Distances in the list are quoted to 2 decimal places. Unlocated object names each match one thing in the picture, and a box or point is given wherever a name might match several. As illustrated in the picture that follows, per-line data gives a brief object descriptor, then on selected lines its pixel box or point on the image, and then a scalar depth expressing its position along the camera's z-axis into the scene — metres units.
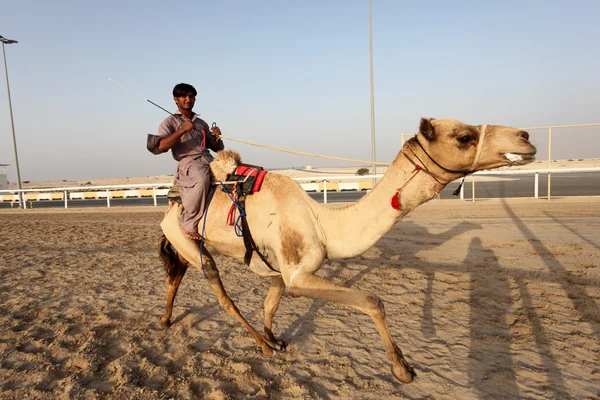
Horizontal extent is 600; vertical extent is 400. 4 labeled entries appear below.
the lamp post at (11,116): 24.98
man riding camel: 3.70
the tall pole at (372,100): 18.77
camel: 2.75
